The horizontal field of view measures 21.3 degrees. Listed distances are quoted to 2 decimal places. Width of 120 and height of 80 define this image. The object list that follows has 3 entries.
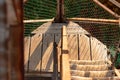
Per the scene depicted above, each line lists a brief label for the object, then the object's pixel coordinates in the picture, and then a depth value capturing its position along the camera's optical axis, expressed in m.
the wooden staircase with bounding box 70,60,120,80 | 3.92
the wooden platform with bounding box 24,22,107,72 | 5.79
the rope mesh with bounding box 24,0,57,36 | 8.63
